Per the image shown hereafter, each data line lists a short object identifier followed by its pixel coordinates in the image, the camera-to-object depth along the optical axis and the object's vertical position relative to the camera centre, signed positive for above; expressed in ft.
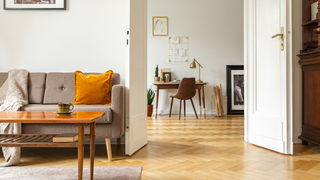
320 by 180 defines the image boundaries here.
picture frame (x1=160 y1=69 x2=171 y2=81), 17.93 +1.67
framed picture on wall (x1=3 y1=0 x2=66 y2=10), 9.61 +3.45
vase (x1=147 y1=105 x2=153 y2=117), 16.59 -1.15
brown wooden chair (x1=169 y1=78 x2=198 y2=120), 15.40 +0.29
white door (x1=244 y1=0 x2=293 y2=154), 7.43 +0.59
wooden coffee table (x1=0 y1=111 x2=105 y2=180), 4.51 -0.67
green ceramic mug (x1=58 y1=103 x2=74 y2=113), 5.11 -0.30
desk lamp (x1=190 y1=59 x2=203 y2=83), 17.11 +1.99
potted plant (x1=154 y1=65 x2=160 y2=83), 17.11 +1.23
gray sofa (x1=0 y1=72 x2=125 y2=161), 6.98 -0.82
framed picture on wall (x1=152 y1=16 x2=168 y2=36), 17.99 +5.06
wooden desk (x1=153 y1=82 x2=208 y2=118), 16.48 +0.51
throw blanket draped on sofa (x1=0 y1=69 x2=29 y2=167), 6.53 -0.18
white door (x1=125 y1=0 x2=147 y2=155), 7.61 +0.48
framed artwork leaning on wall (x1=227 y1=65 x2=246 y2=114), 17.95 +0.34
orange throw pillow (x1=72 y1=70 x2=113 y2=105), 8.12 +0.15
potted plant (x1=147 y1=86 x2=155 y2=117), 16.65 -0.58
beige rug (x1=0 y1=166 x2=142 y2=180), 5.58 -1.89
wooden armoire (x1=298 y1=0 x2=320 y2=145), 7.70 +0.59
